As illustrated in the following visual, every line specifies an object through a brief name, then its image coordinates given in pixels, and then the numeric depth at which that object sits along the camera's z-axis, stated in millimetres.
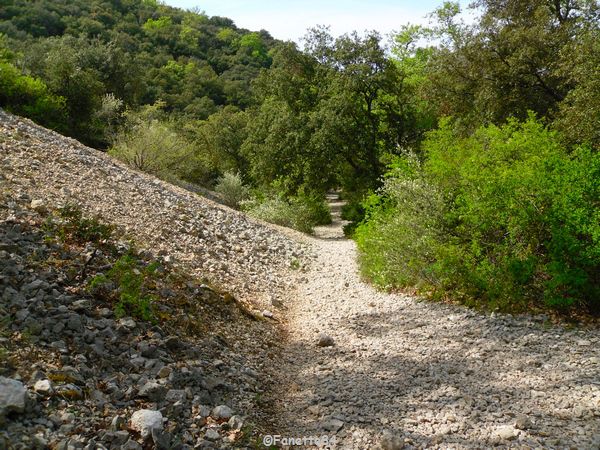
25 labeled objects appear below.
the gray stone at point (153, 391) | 3631
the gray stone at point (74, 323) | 3986
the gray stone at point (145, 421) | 3189
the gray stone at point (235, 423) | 3781
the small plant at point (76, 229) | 5574
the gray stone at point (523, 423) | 3855
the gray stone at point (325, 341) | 6254
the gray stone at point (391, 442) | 3754
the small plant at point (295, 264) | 11097
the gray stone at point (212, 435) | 3533
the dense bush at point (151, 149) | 17234
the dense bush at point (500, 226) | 6117
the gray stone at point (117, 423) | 3107
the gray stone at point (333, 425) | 4129
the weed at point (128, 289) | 4684
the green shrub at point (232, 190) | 24234
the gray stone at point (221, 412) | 3867
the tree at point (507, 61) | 13773
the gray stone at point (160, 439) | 3137
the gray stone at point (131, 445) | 2951
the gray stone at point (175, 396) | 3743
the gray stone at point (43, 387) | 3062
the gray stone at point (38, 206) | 6022
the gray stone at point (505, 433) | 3738
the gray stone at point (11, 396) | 2748
